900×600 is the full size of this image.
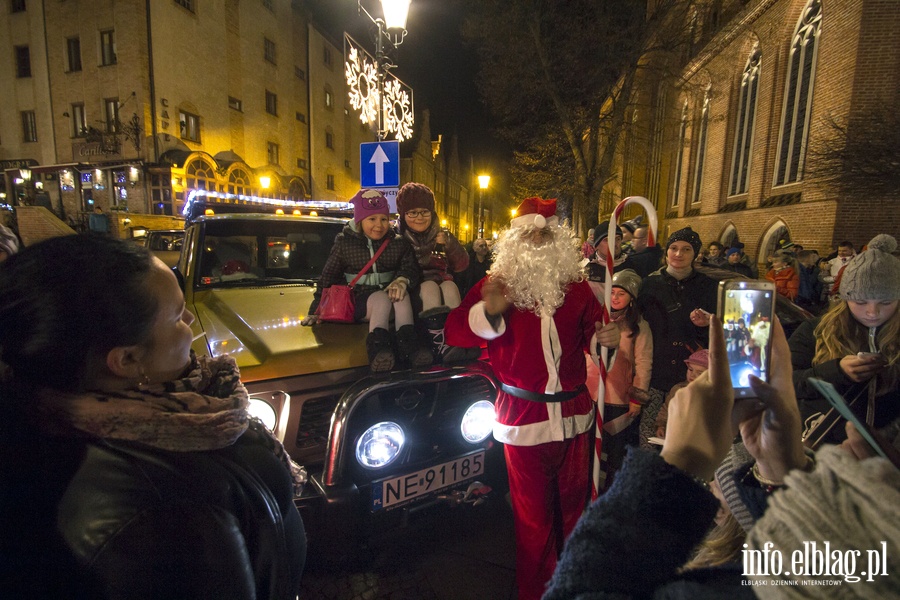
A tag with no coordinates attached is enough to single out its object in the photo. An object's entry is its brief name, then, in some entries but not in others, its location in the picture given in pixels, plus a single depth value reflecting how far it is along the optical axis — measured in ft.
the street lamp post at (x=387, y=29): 18.30
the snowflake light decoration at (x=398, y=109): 22.74
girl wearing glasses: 10.00
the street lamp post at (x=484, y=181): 55.01
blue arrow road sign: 18.70
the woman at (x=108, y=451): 2.48
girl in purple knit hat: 9.11
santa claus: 7.25
